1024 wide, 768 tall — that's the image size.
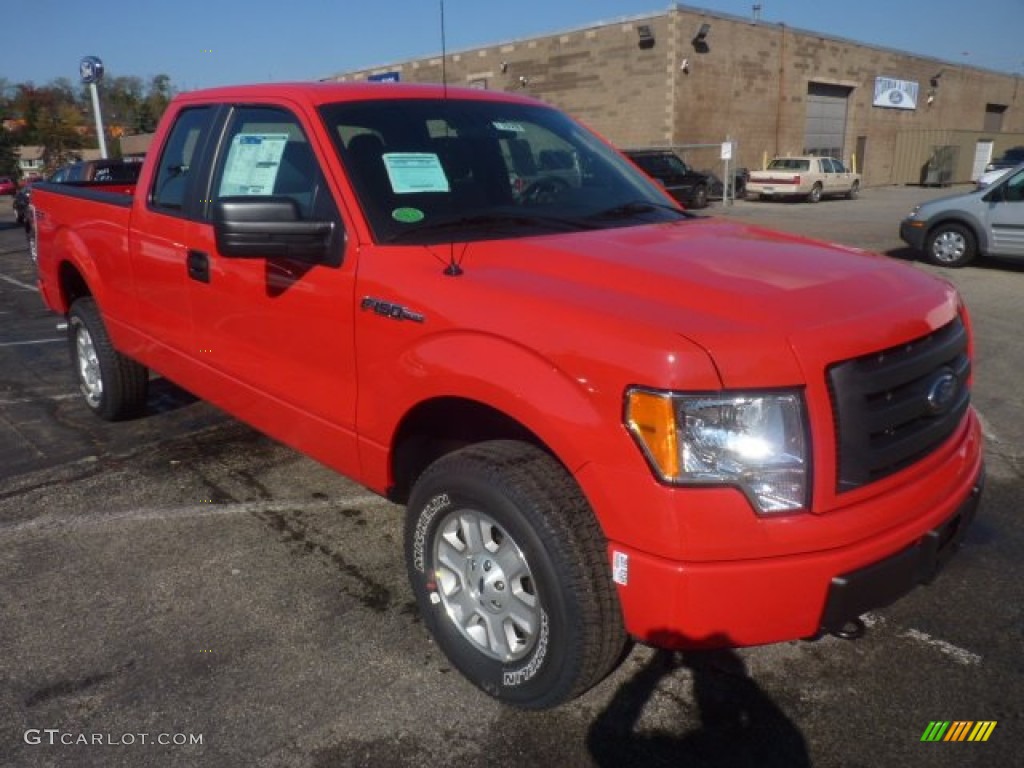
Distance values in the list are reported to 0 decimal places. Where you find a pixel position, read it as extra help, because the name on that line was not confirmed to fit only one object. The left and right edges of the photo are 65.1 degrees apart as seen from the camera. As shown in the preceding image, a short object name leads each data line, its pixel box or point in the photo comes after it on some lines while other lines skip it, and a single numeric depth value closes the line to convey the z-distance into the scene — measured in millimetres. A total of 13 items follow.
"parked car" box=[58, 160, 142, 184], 13234
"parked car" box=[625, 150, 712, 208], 25297
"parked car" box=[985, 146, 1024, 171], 32356
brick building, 31156
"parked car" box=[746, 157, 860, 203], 29156
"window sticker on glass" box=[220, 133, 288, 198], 3346
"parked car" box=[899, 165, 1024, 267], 11055
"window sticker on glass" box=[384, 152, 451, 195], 3010
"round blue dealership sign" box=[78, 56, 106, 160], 20875
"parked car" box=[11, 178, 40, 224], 20730
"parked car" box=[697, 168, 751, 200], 29609
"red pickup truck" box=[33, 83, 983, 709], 2020
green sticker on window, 2908
